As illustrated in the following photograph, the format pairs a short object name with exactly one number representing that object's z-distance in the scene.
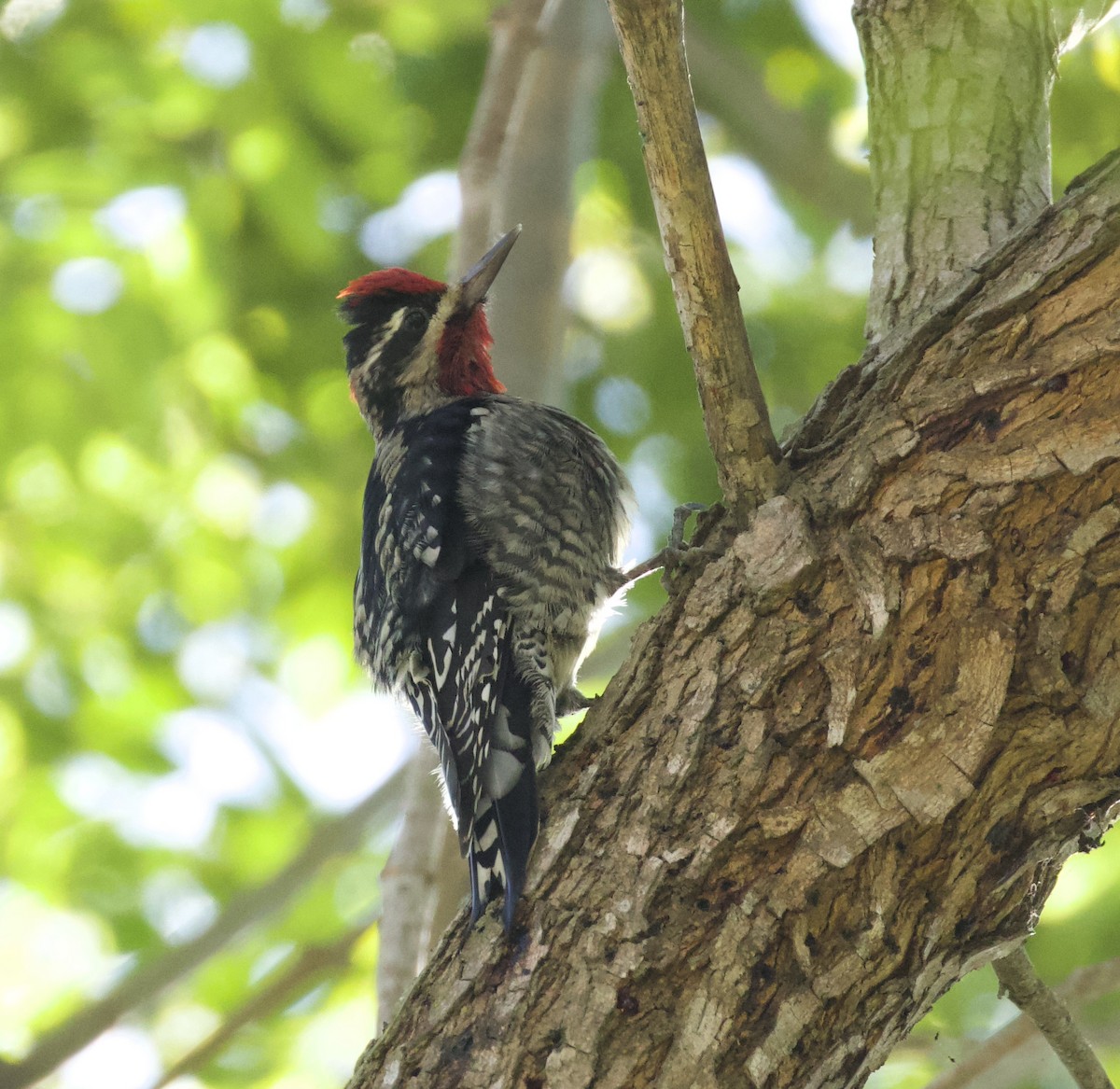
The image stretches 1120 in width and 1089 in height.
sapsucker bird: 6.49
